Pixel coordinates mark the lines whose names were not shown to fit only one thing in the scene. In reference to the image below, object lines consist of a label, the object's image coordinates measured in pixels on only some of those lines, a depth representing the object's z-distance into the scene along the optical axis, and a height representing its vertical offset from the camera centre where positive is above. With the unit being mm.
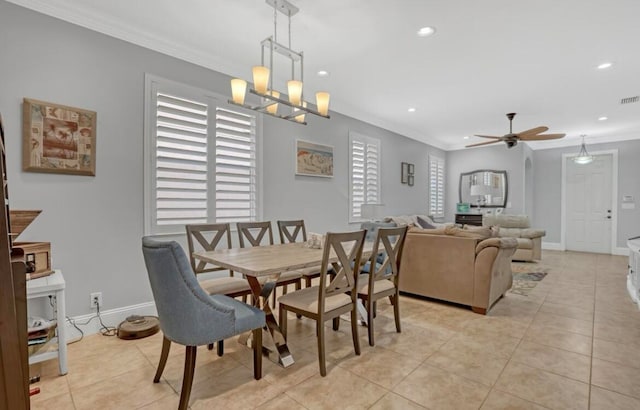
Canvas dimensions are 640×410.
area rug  4316 -1121
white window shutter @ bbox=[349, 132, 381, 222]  5312 +535
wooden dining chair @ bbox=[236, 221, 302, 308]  2973 -384
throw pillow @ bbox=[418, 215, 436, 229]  6150 -373
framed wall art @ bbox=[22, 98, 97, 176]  2426 +487
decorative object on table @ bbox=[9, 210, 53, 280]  1943 -344
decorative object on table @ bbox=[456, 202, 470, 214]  7977 -67
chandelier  2293 +852
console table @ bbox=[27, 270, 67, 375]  2039 -693
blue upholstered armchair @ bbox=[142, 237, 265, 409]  1667 -575
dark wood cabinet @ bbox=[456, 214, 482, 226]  7582 -351
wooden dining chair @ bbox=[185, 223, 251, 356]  2555 -667
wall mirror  7562 +440
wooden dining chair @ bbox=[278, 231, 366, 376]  2154 -707
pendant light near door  7125 +1093
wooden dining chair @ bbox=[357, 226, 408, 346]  2570 -648
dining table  2078 -417
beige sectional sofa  3350 -692
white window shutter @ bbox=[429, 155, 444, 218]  7781 +438
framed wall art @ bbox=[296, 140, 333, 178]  4430 +628
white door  7266 +15
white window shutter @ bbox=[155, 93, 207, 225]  3098 +404
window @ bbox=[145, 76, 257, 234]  3059 +440
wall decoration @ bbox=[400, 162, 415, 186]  6633 +648
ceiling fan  5083 +1102
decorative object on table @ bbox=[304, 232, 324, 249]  2850 -345
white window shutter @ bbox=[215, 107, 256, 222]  3541 +402
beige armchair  6145 -555
